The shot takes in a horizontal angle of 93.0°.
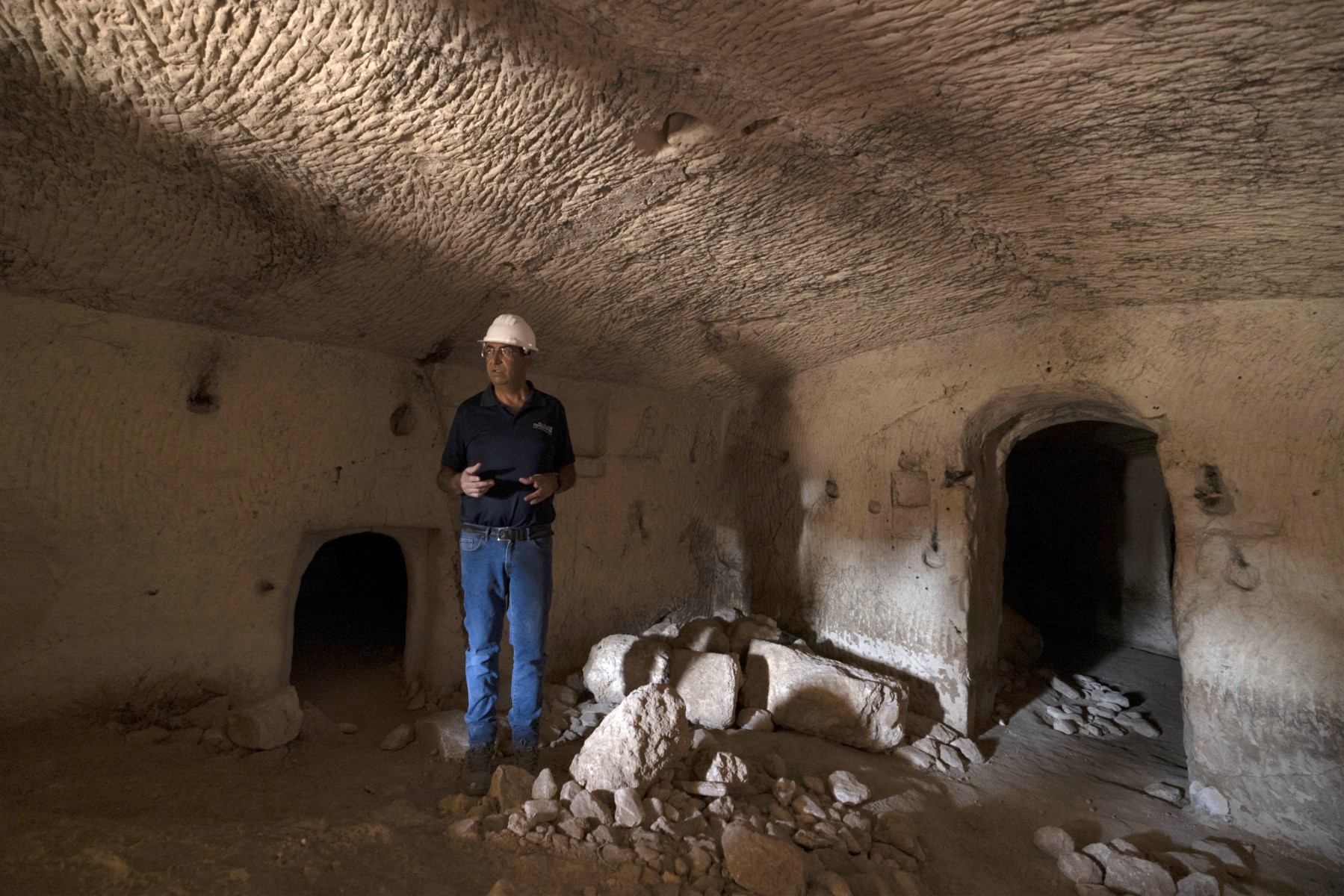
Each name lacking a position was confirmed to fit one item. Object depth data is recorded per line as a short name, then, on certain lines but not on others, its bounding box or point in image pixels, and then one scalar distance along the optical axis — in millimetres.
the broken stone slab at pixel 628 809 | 1877
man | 2213
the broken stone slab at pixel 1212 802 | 2447
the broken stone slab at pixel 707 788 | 2104
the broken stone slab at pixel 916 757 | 2768
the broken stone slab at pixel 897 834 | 2035
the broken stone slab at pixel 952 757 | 2807
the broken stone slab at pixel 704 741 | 2342
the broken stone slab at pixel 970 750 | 2912
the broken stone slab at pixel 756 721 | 2871
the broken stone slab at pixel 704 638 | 3254
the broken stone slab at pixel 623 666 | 3021
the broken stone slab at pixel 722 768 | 2164
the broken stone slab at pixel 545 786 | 1945
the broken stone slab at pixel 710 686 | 2865
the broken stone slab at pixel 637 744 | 2008
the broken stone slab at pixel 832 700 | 2811
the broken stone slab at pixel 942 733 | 2977
